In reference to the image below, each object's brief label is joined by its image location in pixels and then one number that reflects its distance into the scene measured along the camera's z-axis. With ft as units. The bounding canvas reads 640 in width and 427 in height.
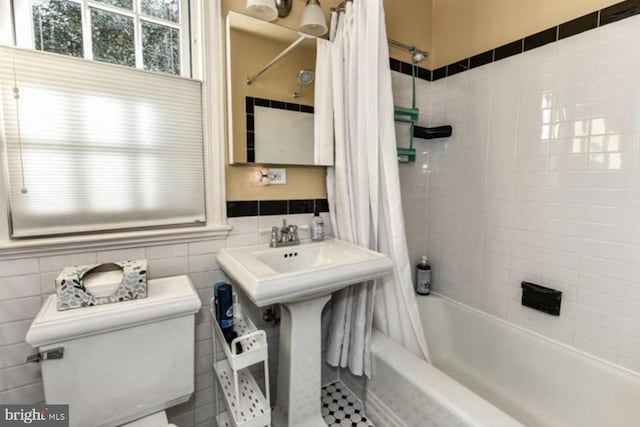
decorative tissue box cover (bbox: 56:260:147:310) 2.85
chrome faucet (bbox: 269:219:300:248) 4.57
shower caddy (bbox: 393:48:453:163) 5.68
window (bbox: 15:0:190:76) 3.30
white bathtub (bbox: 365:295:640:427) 3.48
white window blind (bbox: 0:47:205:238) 3.20
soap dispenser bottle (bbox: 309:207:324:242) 4.85
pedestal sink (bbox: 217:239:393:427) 3.21
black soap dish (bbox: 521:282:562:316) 4.48
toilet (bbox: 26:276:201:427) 2.77
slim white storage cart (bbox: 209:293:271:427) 3.19
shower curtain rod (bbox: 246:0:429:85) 4.43
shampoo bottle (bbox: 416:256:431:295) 6.34
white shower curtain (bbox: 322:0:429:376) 4.21
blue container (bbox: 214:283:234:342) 3.56
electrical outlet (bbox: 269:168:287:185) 4.69
